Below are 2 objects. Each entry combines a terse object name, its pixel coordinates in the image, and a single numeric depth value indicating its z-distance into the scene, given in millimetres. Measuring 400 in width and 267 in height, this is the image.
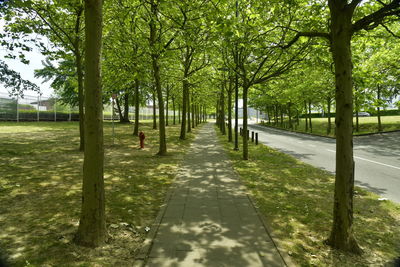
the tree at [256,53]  7479
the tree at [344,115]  4121
